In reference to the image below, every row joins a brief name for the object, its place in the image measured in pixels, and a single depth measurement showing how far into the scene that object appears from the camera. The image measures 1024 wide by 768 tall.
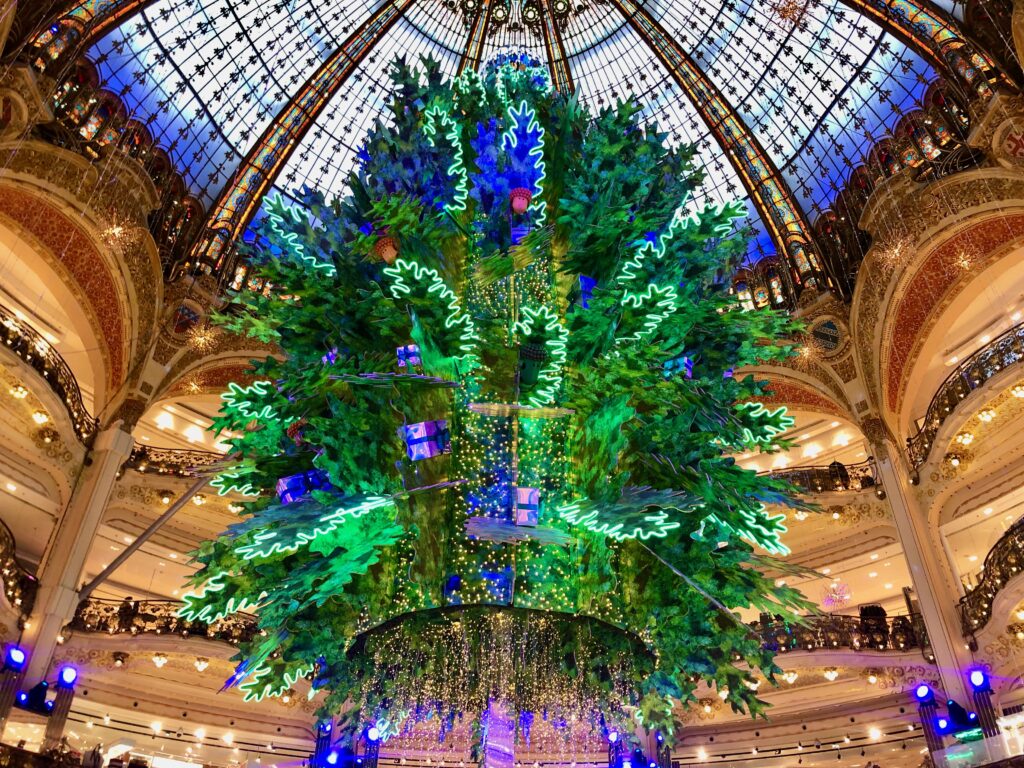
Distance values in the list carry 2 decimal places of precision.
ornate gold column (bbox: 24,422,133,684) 13.34
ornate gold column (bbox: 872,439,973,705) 13.99
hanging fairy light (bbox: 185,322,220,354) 17.61
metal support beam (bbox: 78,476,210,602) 14.46
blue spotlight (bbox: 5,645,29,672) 12.54
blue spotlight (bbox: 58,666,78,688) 13.32
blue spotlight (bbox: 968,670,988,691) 13.35
